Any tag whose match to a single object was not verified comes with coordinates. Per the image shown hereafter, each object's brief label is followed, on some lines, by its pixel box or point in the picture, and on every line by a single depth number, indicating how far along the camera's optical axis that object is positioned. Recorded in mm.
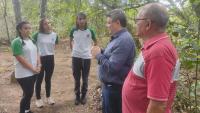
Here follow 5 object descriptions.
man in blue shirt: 1932
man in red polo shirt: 1226
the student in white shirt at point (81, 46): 3069
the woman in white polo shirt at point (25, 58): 2611
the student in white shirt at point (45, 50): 2998
